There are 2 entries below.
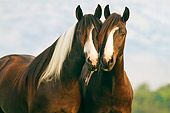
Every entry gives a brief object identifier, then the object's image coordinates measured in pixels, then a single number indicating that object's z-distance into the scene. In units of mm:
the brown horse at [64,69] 8656
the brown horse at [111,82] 8812
